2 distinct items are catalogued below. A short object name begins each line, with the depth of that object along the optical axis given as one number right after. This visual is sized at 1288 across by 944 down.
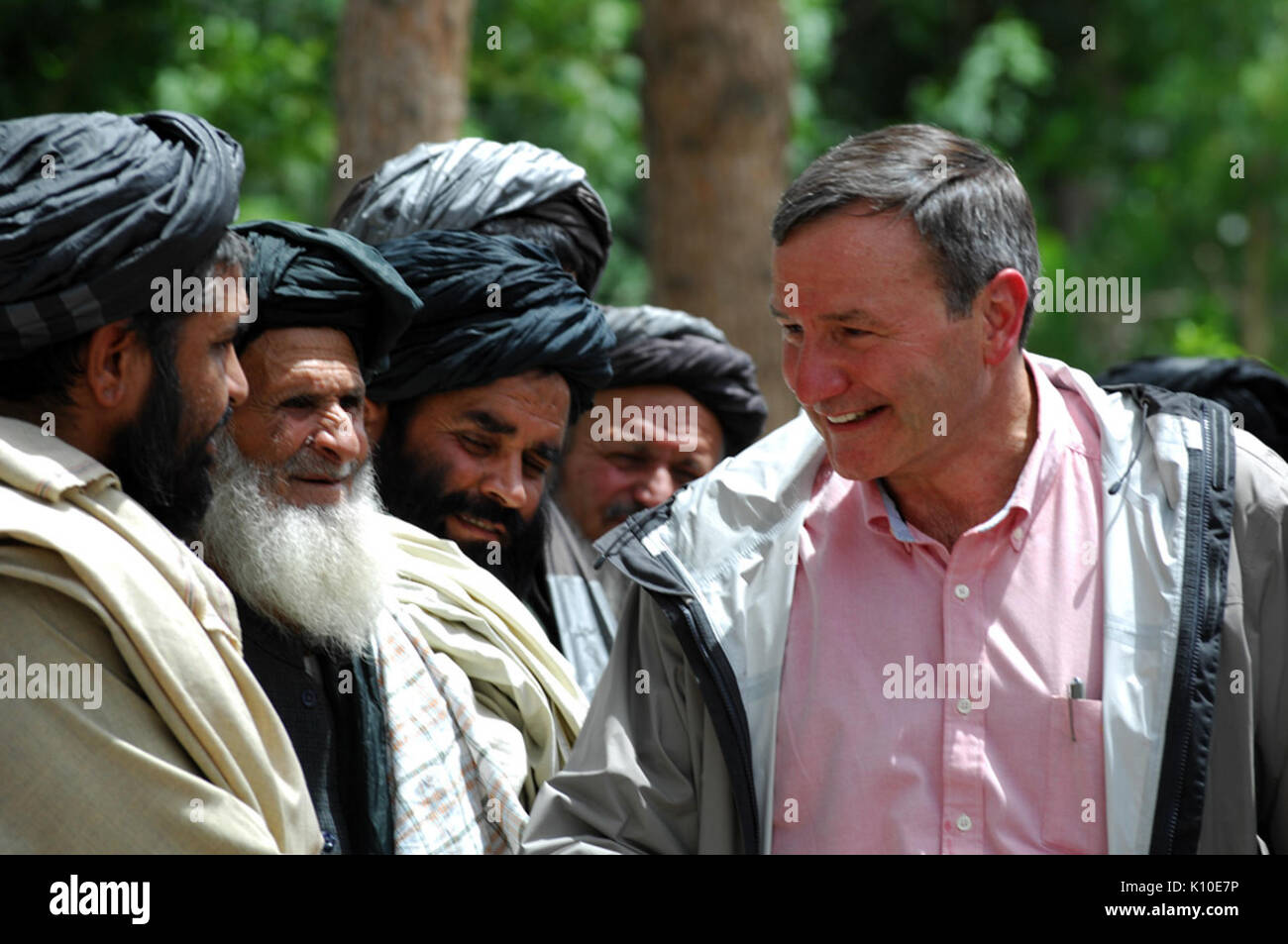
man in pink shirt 2.53
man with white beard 3.13
